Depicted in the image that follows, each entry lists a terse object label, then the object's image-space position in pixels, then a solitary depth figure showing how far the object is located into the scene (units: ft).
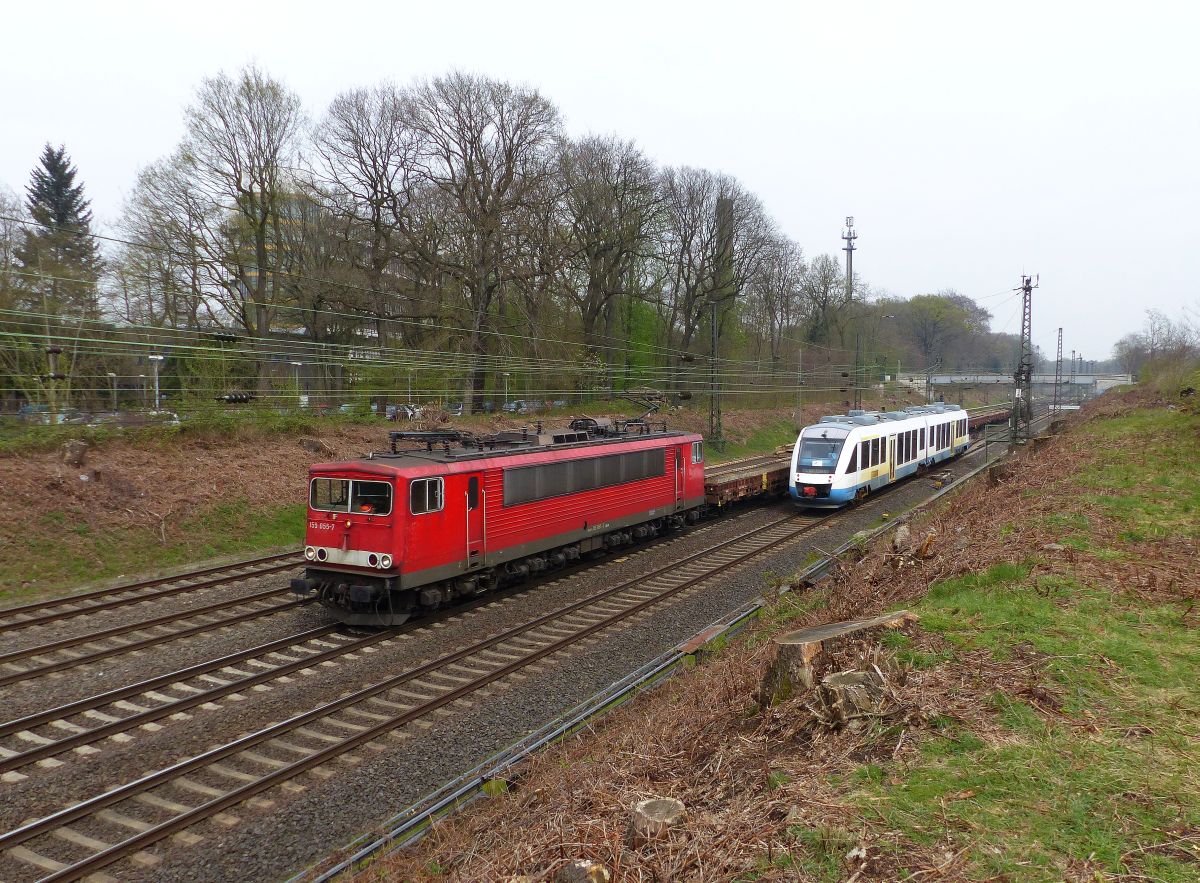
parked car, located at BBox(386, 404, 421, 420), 97.25
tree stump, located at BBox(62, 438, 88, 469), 59.77
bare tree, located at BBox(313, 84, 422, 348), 106.93
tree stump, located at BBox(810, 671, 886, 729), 18.65
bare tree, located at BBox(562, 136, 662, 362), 128.47
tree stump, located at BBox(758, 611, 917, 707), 20.92
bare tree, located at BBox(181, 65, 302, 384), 91.61
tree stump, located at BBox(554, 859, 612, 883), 14.05
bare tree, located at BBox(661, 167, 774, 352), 149.69
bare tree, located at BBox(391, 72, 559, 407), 106.73
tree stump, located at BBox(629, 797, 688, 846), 15.28
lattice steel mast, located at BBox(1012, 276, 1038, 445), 109.09
